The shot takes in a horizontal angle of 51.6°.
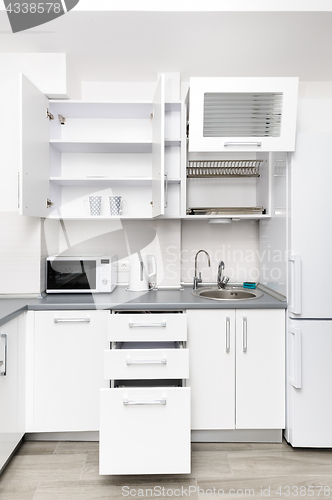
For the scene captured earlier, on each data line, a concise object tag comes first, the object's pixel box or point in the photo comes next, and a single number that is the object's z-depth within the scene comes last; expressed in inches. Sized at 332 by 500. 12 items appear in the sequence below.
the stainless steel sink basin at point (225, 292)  94.2
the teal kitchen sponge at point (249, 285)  97.7
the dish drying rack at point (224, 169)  99.4
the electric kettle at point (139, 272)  91.9
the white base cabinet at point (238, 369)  78.4
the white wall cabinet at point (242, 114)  75.6
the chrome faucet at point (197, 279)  95.7
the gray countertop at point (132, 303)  76.9
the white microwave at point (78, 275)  87.7
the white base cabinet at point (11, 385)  66.4
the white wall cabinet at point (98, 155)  76.0
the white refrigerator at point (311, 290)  74.8
